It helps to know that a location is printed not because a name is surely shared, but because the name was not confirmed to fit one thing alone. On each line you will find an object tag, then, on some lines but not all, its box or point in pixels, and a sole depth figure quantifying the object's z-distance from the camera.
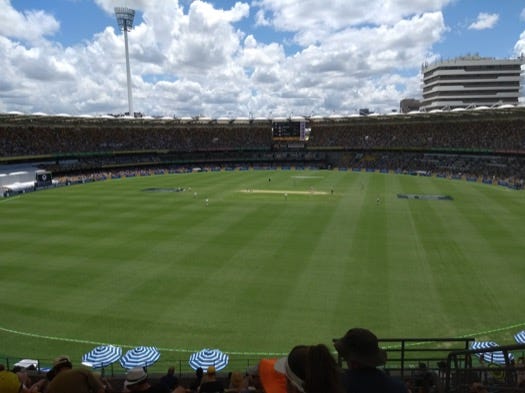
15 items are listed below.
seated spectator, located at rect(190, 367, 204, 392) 9.10
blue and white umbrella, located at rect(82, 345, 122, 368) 12.93
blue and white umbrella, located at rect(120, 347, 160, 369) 12.88
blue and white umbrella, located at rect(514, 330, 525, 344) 13.81
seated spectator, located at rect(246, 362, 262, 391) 7.81
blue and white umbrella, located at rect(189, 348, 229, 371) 12.68
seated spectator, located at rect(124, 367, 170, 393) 4.30
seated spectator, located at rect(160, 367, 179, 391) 8.26
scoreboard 82.12
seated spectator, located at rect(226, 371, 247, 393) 8.40
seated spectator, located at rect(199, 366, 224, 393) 6.74
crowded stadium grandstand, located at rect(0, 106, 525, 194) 68.31
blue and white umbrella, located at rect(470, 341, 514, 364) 11.66
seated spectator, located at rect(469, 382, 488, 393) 5.56
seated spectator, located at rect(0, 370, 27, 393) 4.57
